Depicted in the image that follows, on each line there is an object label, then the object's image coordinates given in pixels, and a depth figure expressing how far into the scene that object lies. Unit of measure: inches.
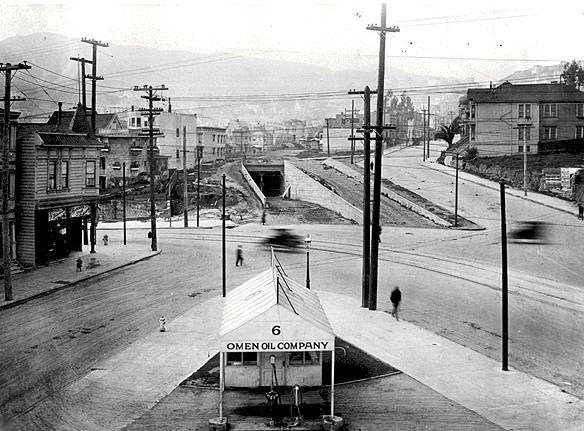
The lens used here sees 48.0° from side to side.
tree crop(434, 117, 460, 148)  3767.7
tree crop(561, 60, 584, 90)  3631.9
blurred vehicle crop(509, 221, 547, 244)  1688.0
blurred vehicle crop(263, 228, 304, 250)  1703.4
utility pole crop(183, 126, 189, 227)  2146.9
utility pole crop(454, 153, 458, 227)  1958.3
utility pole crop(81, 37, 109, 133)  1834.4
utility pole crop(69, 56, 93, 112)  1786.4
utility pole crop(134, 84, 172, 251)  1642.5
